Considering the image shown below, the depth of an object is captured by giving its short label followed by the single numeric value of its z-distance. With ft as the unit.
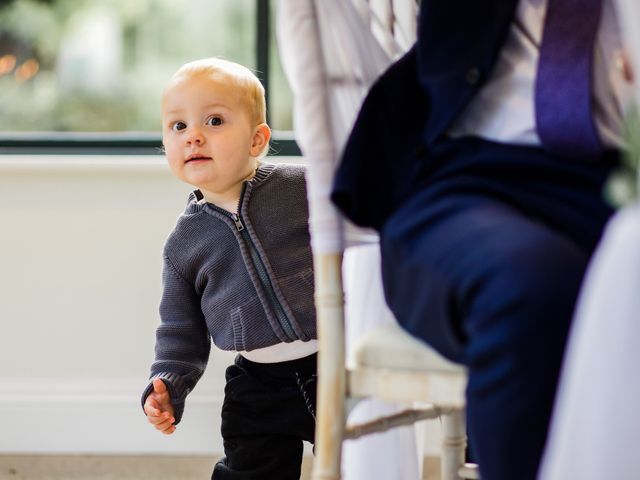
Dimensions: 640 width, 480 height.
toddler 6.26
